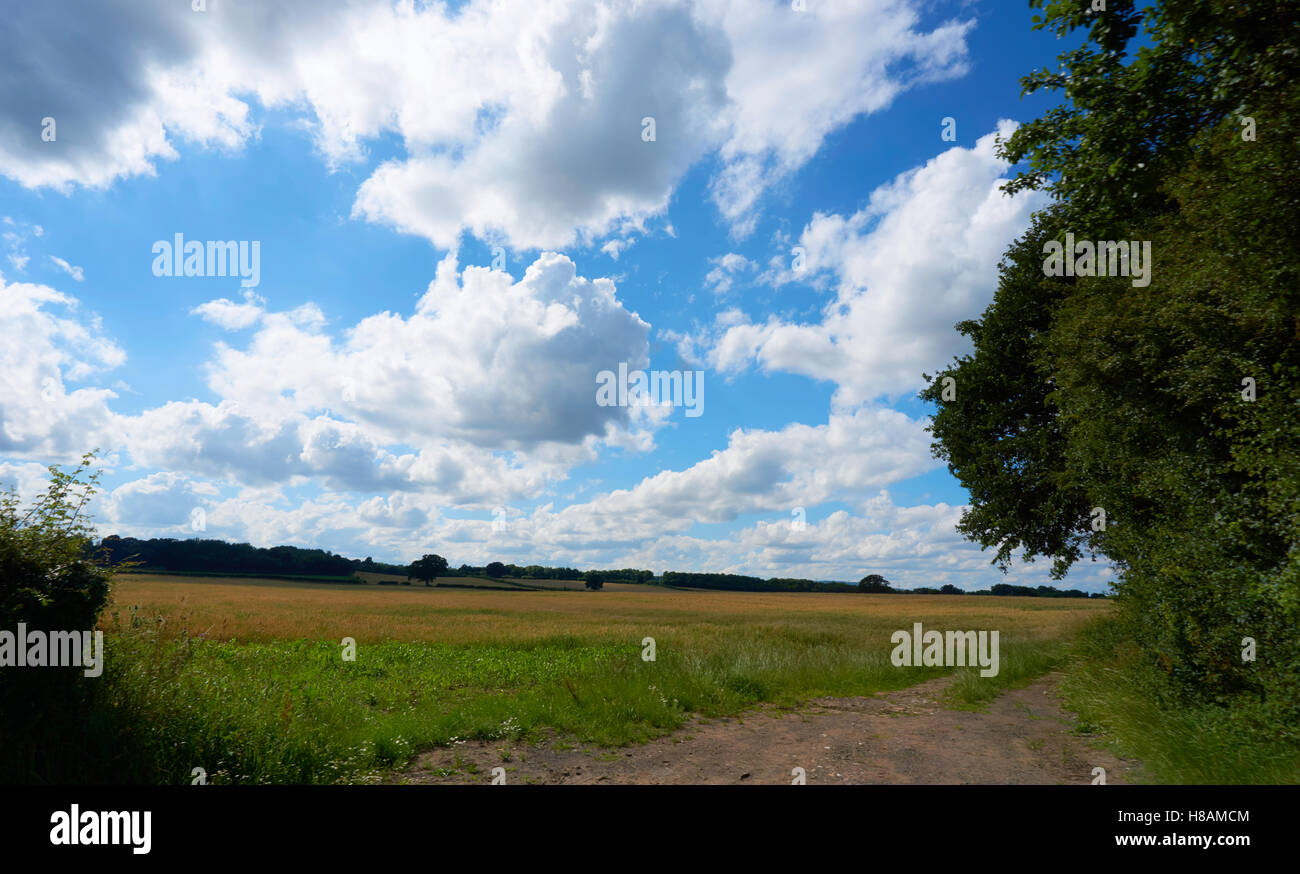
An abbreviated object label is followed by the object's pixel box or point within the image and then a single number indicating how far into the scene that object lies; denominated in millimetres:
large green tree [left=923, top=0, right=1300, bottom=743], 7285
